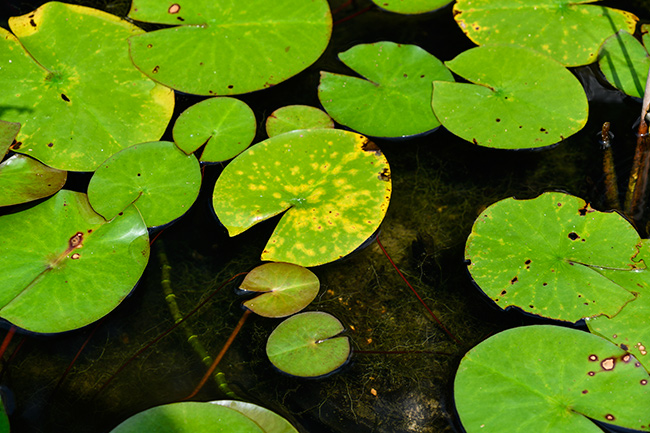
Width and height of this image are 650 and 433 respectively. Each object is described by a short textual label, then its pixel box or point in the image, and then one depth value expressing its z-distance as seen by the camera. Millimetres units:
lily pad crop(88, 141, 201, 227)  2152
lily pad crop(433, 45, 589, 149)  2320
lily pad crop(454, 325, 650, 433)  1631
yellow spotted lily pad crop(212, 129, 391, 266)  2062
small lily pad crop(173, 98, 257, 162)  2311
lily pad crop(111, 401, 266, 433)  1614
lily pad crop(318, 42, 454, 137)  2396
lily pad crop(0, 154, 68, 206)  2100
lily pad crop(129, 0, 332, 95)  2488
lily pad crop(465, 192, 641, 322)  1877
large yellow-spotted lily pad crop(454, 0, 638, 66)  2578
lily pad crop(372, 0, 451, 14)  2814
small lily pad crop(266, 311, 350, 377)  1856
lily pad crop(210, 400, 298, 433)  1699
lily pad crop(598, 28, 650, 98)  2461
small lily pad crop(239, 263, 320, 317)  1977
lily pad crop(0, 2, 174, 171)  2260
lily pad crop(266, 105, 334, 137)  2386
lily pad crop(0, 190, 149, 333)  1885
